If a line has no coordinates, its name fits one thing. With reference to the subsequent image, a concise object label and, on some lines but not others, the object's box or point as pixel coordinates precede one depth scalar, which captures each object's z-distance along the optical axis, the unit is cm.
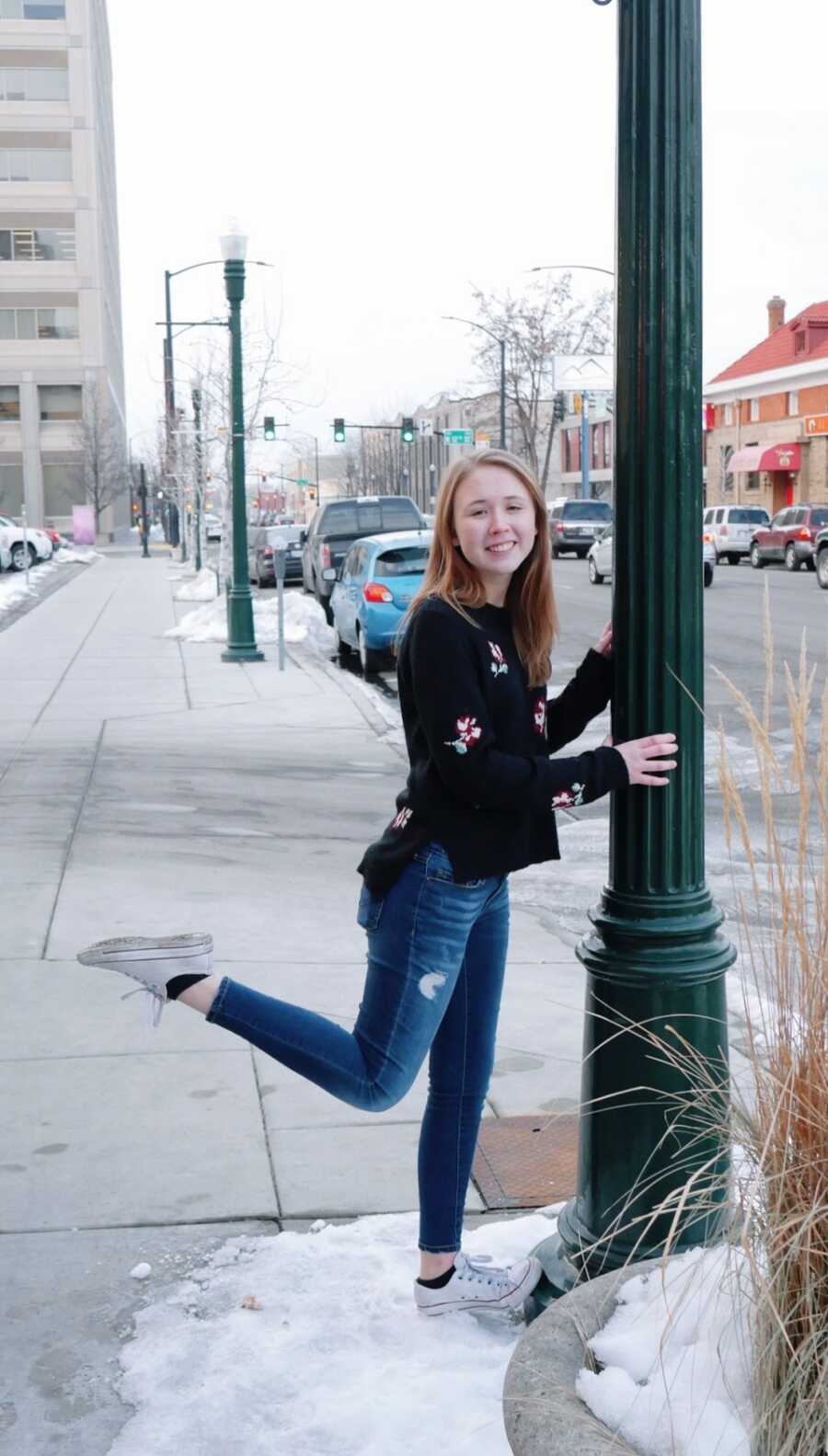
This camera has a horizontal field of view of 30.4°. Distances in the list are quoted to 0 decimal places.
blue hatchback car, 1678
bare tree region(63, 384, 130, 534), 7081
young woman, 279
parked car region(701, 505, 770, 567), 4238
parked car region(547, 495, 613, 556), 4766
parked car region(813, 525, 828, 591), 2809
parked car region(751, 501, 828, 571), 3653
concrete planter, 186
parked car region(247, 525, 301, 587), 3488
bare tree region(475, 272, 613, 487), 6000
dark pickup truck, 2578
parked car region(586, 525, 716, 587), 3309
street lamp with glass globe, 1706
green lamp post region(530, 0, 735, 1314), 279
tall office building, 7144
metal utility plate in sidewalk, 382
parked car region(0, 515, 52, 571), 4100
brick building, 5534
